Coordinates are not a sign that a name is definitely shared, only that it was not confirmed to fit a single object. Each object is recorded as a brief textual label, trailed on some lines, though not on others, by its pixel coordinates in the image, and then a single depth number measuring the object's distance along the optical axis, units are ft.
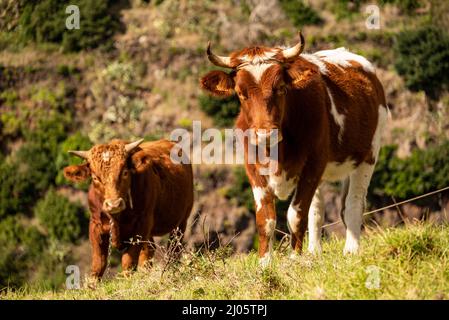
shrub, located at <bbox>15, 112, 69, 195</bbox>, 116.16
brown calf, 39.78
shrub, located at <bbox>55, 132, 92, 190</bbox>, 113.80
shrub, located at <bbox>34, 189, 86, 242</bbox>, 109.70
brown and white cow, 29.53
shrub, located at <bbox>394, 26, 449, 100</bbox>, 120.57
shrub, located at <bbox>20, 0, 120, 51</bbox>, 130.11
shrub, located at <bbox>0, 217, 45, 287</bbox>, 104.76
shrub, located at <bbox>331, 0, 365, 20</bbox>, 129.49
